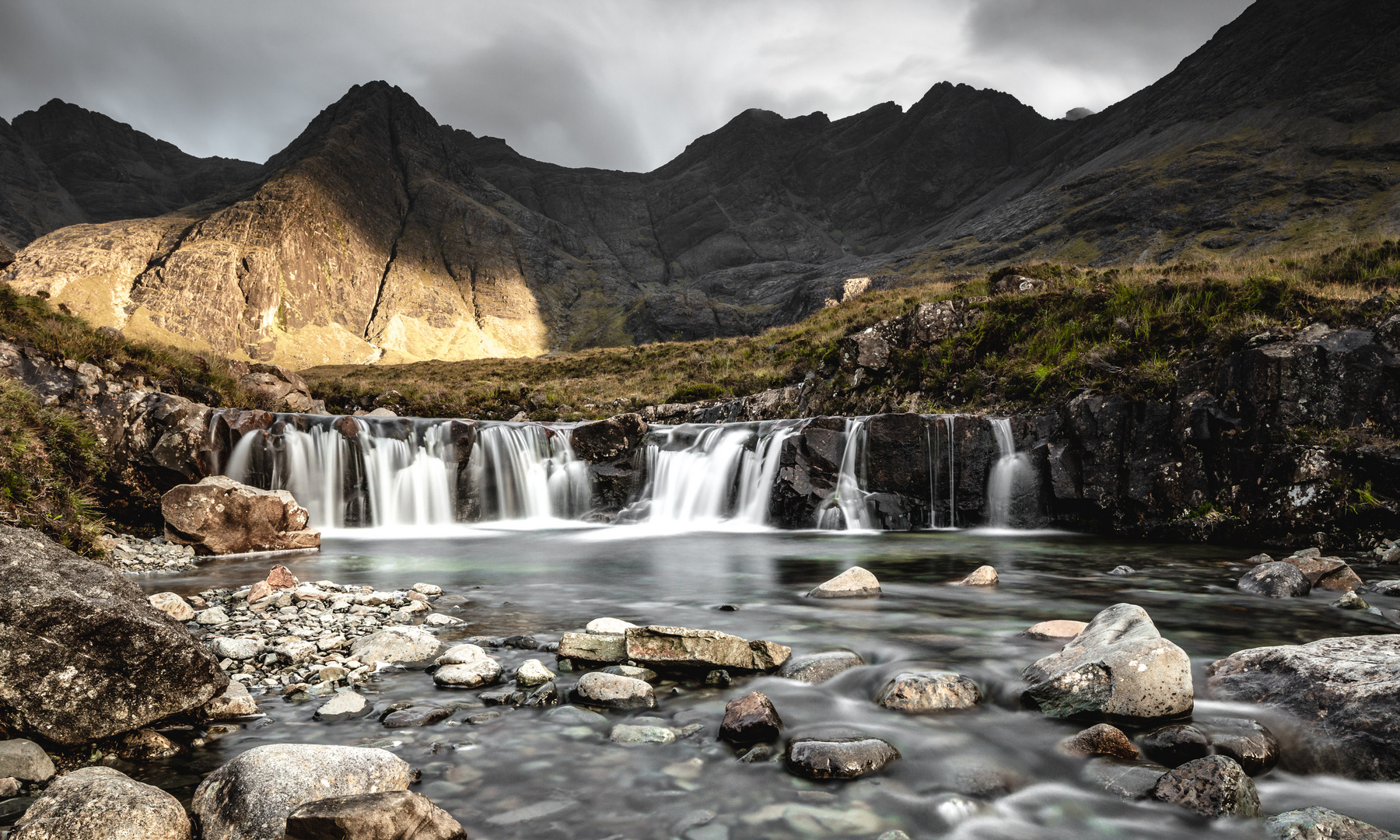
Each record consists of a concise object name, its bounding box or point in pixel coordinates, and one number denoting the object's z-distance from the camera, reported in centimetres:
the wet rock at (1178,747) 372
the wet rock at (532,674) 512
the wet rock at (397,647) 561
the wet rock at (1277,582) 760
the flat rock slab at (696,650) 536
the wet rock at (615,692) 475
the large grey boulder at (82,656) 362
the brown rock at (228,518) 1175
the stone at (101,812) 272
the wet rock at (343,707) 443
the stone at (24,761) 329
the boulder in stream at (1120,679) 420
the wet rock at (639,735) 419
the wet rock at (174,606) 657
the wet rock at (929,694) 471
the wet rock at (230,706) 432
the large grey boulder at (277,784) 295
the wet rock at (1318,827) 282
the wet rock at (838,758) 375
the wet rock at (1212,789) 320
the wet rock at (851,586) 847
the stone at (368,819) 269
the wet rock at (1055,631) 617
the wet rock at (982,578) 916
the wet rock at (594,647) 558
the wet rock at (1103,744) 382
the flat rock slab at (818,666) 530
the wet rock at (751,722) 417
